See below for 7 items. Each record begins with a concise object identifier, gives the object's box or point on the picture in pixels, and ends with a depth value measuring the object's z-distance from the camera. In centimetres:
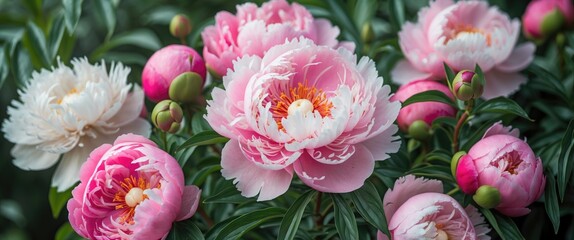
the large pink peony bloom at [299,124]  94
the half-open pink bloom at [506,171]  97
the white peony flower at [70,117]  104
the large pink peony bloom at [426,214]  95
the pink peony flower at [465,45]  107
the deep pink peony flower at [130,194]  95
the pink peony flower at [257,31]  102
